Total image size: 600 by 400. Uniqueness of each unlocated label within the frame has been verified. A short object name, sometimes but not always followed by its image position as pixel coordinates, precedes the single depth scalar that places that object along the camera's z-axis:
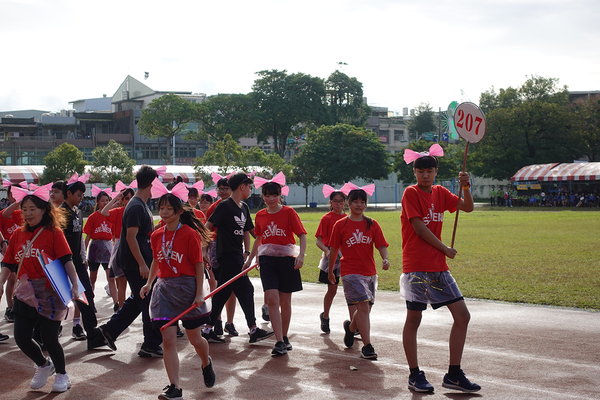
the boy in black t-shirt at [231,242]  7.21
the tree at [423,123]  110.38
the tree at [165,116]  84.19
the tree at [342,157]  61.56
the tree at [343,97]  82.00
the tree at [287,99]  78.88
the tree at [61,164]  55.22
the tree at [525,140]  63.44
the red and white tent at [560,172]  52.59
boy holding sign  5.21
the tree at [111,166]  57.50
